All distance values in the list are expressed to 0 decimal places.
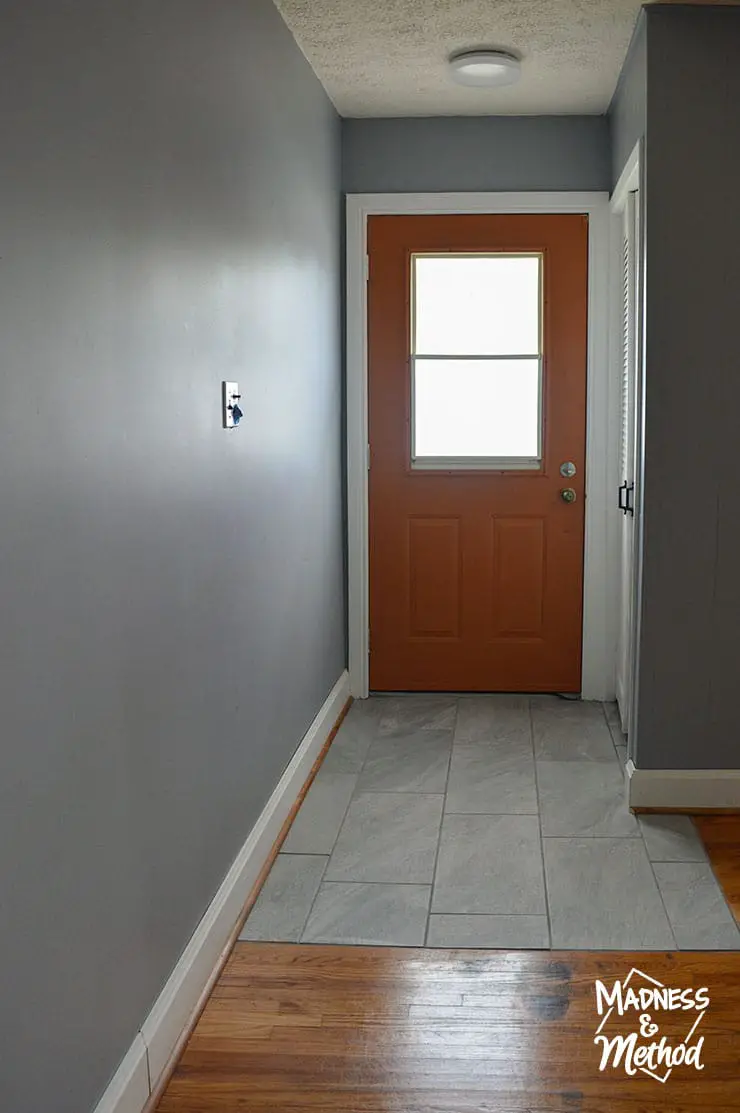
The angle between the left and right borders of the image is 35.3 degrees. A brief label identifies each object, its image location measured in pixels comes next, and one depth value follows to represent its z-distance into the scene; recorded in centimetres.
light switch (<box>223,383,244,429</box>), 275
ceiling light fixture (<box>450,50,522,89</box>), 393
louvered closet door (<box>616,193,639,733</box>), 409
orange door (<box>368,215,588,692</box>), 486
